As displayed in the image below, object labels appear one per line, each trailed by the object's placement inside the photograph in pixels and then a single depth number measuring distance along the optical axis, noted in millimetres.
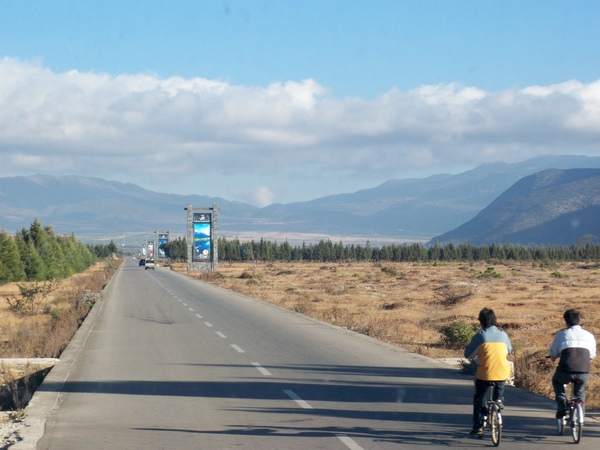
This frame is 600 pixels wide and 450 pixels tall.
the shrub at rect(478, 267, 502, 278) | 146269
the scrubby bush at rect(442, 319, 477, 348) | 40188
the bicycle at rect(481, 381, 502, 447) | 16847
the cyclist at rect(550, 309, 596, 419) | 17951
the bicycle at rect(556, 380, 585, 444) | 17165
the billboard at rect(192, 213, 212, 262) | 175547
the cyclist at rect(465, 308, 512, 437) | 17573
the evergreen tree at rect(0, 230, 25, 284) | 117596
